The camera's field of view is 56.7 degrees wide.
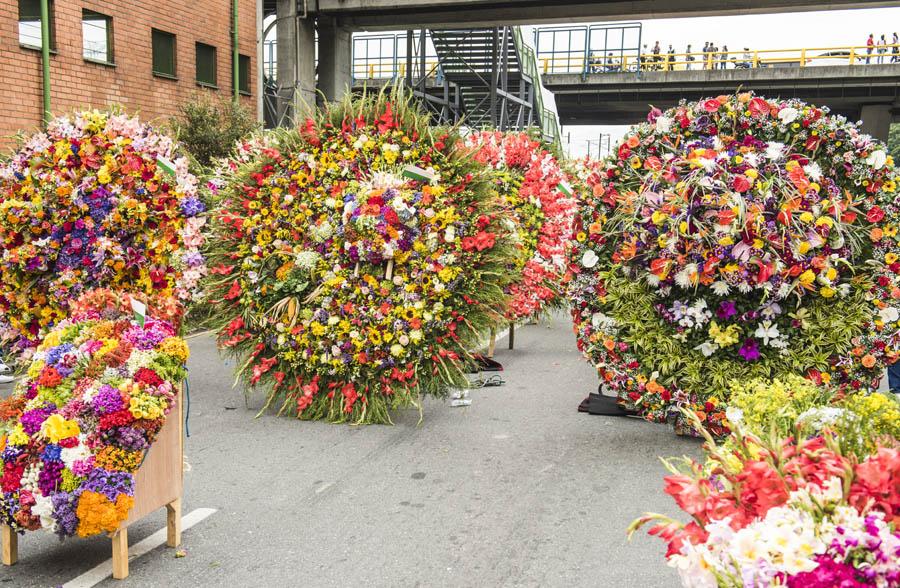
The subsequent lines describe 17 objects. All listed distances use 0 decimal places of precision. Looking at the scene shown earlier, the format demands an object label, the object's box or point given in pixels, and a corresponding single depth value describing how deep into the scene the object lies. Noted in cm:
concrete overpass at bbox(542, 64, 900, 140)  3397
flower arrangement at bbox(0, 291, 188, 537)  396
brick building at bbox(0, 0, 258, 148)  1371
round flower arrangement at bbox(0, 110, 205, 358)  723
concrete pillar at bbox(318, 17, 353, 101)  2130
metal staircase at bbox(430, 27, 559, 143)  2559
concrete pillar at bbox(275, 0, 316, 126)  2056
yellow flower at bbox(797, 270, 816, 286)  566
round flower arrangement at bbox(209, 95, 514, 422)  689
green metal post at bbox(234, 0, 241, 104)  1898
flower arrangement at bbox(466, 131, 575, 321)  1089
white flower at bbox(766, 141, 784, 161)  581
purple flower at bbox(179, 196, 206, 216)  761
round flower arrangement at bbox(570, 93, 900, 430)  566
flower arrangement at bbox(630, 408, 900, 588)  196
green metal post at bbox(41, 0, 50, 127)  1387
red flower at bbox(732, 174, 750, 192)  562
